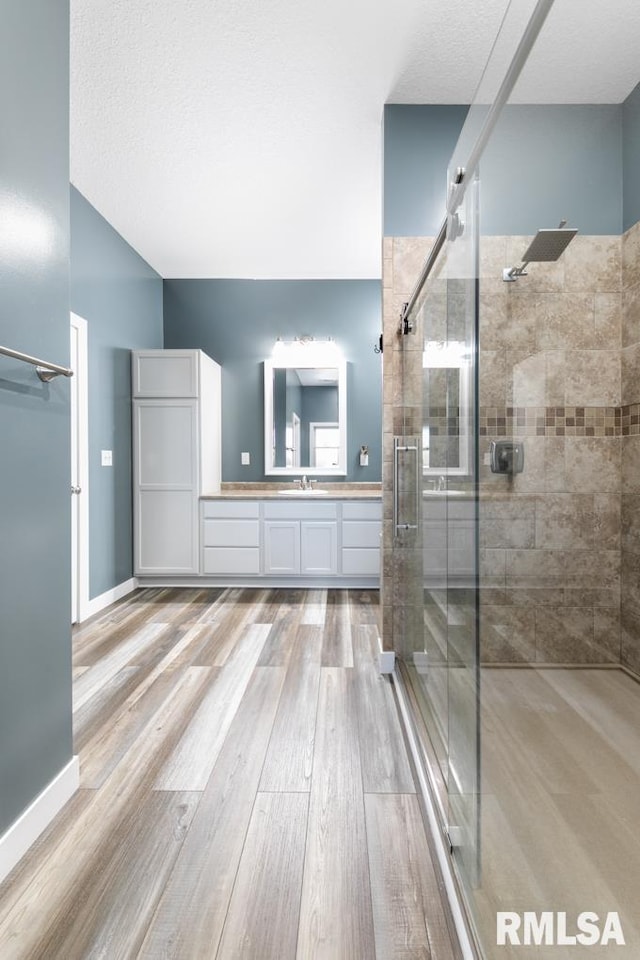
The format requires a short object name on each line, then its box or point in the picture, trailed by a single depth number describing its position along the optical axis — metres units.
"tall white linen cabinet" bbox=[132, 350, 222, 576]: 4.18
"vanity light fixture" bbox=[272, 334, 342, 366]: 4.70
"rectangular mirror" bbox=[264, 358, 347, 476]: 4.73
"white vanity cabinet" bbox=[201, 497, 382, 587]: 4.21
